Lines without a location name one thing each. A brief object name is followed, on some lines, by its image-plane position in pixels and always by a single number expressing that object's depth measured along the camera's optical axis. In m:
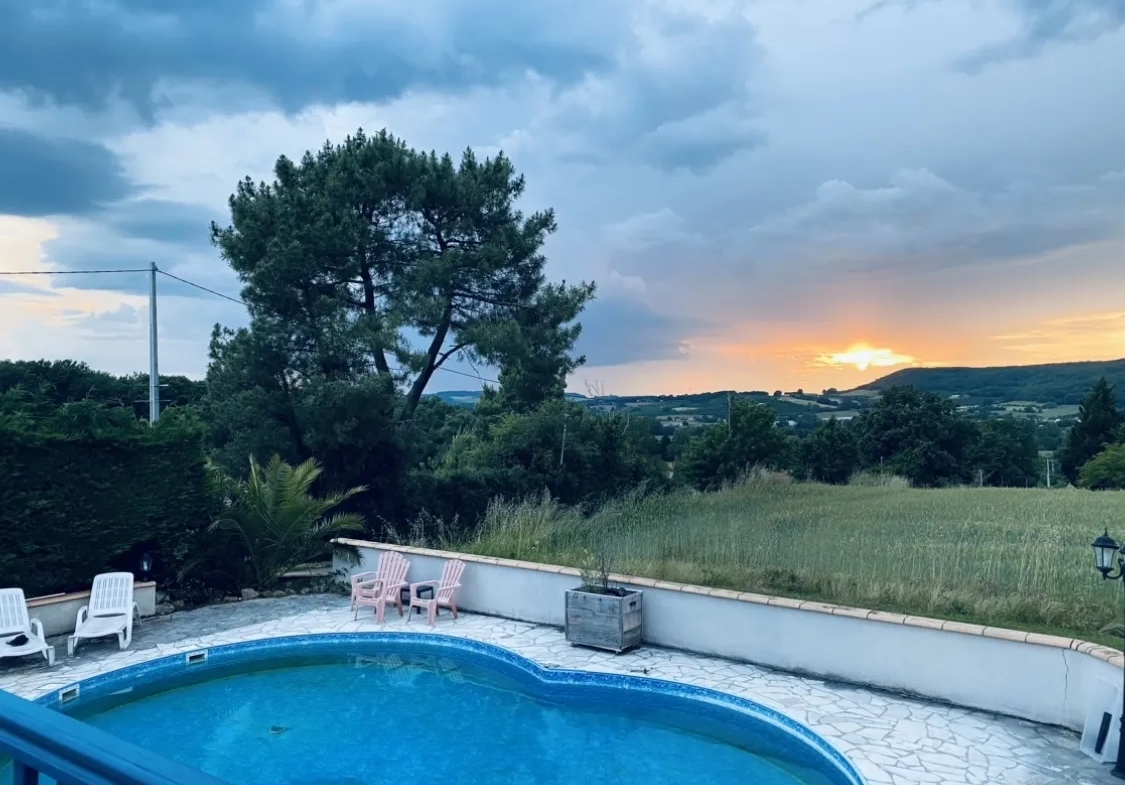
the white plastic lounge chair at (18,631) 7.88
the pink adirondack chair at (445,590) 9.56
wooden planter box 8.28
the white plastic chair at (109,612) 8.56
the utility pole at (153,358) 15.87
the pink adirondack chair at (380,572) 10.47
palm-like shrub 11.16
